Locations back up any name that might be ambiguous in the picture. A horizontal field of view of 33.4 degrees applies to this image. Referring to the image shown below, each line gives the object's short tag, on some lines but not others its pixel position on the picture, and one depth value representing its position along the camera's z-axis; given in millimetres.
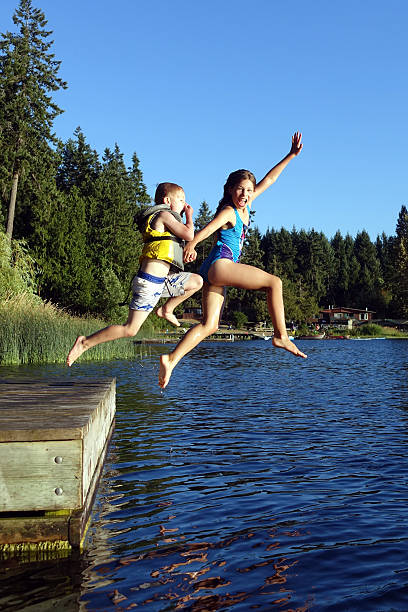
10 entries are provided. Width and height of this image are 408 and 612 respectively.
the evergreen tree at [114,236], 70625
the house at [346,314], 130500
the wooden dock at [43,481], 6336
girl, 5570
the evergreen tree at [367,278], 137875
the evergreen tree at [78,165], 88250
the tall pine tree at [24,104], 55562
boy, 5793
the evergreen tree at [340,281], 149500
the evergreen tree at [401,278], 119938
